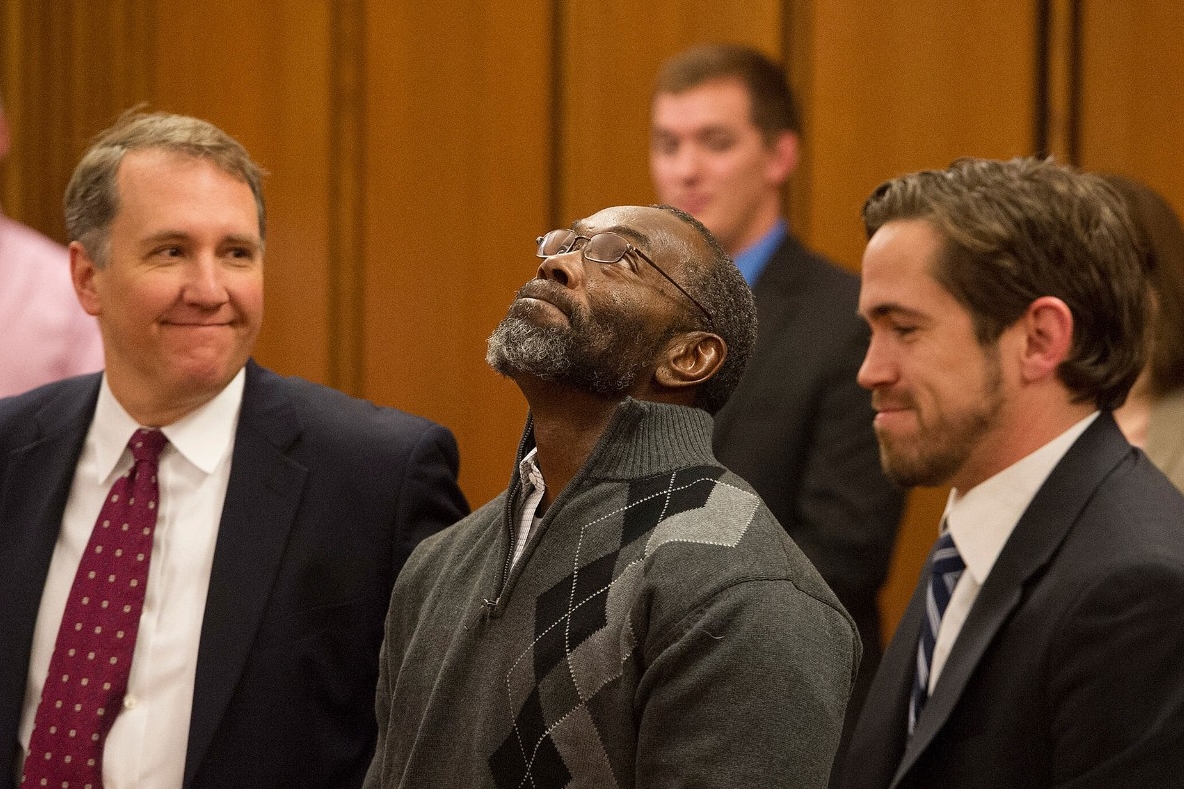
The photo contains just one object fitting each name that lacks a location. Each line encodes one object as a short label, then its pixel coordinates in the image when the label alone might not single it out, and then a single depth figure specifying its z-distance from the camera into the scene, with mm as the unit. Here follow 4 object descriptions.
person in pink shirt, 6437
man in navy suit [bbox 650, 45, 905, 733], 5625
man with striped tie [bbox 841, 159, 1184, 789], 3568
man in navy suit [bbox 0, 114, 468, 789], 4121
